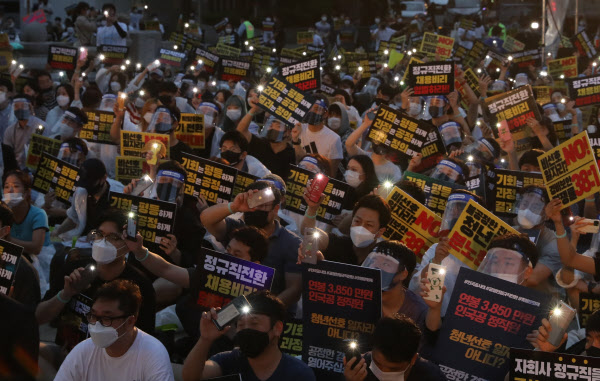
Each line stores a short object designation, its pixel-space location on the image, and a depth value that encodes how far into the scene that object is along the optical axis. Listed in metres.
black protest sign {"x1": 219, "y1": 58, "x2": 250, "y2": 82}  16.62
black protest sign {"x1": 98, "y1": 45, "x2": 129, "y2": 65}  19.09
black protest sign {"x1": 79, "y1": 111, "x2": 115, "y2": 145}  11.27
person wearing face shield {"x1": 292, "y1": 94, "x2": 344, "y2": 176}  10.62
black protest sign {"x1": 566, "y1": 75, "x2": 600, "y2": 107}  12.34
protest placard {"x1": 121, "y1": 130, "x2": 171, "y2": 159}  9.90
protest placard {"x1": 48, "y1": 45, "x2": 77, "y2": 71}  17.42
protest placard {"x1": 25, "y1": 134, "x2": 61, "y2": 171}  10.88
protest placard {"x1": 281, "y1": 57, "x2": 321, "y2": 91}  12.23
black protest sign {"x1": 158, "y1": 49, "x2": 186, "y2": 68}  18.36
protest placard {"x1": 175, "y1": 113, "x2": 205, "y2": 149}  10.81
